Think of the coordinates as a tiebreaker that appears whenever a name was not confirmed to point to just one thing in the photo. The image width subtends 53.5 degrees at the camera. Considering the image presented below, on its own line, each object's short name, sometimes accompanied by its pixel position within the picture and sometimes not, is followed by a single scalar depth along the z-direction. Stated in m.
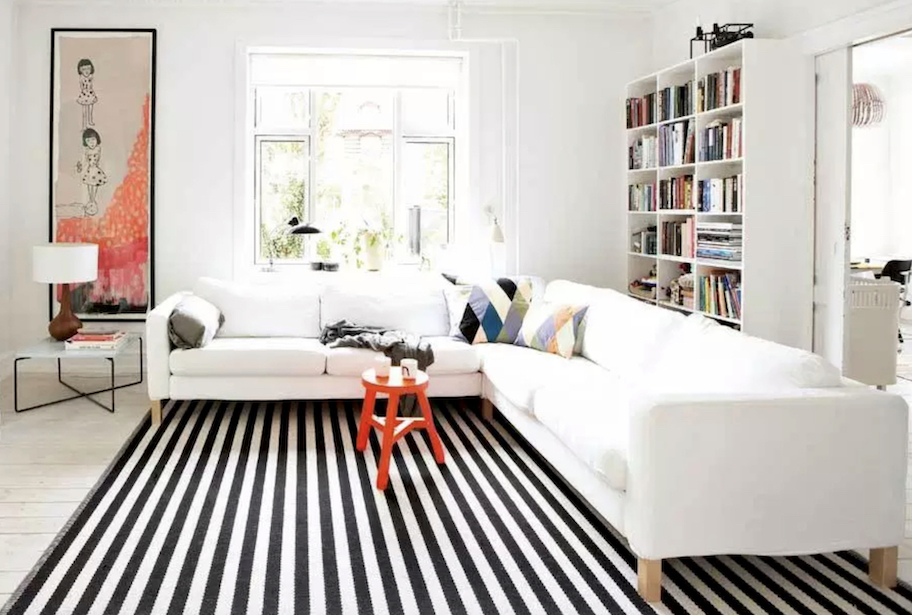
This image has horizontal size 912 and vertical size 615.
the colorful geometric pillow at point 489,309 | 5.42
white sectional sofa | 2.71
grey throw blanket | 5.02
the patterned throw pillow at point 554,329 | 5.03
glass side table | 5.21
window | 6.47
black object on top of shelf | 5.06
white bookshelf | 4.82
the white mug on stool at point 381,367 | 4.27
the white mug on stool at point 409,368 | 4.23
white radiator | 5.75
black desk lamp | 5.95
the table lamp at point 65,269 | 5.49
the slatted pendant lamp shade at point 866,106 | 8.41
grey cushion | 4.97
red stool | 3.91
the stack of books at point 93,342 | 5.36
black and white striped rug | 2.71
